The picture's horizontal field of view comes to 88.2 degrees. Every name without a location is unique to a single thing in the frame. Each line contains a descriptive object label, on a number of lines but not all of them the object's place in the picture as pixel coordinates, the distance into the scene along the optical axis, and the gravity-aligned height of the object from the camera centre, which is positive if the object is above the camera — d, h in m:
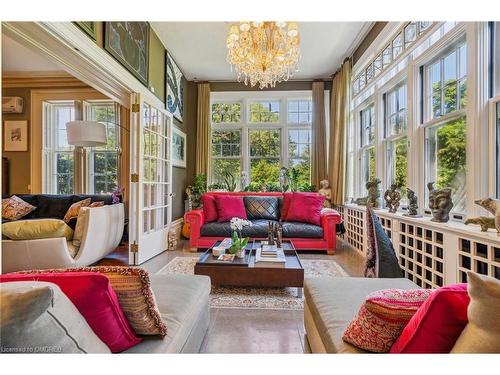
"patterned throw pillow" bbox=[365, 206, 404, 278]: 2.00 -0.52
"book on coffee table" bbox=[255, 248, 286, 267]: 2.48 -0.73
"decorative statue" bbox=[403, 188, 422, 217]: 2.58 -0.18
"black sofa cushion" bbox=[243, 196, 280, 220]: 4.60 -0.39
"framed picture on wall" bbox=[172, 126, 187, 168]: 4.86 +0.76
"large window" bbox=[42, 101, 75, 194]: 4.97 +0.65
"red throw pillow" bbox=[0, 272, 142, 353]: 0.81 -0.35
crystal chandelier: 2.97 +1.65
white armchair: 2.65 -0.70
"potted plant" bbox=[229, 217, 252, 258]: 2.69 -0.64
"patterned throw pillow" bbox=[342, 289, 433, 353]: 0.87 -0.46
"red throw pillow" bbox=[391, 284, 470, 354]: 0.71 -0.38
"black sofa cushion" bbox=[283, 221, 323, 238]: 4.02 -0.71
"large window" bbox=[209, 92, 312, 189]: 5.66 +1.12
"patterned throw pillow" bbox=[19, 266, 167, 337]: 0.93 -0.40
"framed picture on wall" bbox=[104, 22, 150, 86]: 2.71 +1.66
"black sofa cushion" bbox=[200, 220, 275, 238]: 4.06 -0.71
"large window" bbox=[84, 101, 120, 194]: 4.92 +0.57
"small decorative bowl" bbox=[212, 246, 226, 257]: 2.73 -0.70
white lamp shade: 3.90 +0.82
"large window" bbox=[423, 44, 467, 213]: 2.22 +0.60
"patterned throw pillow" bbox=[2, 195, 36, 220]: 3.79 -0.34
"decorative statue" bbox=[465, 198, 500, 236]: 1.52 -0.20
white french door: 3.35 +0.07
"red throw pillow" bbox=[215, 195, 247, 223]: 4.36 -0.38
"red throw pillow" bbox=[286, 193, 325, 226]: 4.30 -0.37
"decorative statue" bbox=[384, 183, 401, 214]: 2.92 -0.14
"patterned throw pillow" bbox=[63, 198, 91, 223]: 3.34 -0.33
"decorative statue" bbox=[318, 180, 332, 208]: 5.15 -0.12
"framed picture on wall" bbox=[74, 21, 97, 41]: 2.25 +1.42
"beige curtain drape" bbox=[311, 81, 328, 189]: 5.41 +1.11
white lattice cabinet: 1.63 -0.48
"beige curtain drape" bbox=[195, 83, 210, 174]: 5.58 +1.25
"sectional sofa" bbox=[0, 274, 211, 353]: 0.58 -0.39
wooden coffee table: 2.37 -0.82
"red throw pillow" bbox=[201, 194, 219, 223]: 4.40 -0.40
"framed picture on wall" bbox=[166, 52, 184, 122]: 4.52 +1.79
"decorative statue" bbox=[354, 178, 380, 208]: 3.45 -0.08
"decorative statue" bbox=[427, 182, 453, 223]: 2.09 -0.15
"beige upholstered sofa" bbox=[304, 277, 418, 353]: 1.12 -0.63
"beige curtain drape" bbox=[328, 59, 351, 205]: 4.67 +1.13
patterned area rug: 2.26 -1.05
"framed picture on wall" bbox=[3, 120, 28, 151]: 4.87 +0.95
